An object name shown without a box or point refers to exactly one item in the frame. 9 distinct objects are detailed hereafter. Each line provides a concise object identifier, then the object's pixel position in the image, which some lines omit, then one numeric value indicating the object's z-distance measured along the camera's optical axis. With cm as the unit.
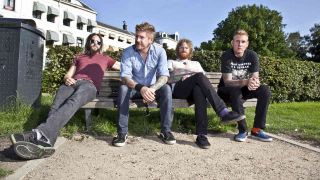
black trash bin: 421
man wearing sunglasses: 285
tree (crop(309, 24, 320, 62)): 4595
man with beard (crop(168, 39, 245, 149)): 357
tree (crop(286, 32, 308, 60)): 4857
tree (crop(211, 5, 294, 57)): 3527
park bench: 376
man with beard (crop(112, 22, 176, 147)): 354
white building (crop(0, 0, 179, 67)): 3168
